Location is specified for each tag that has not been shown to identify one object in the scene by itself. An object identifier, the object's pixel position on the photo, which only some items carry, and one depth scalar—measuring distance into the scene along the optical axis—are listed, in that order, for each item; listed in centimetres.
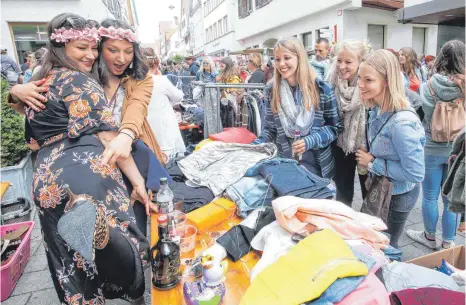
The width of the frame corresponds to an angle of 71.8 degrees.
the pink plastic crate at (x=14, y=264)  258
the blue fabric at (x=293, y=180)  204
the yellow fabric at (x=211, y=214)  204
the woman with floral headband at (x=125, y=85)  186
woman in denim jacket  202
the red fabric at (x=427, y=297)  121
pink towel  168
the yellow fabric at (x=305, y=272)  122
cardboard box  176
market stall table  147
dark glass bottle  154
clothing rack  397
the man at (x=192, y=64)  1239
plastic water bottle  191
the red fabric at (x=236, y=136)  325
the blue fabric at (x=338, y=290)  122
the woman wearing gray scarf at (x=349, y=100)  266
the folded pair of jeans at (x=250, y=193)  216
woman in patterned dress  161
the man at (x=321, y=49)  574
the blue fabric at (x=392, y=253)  172
